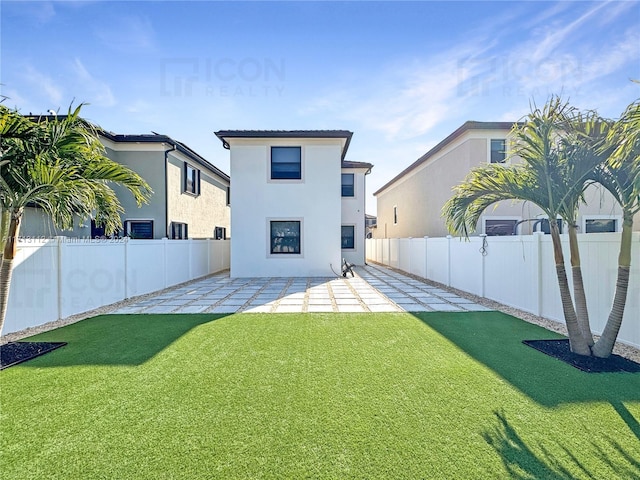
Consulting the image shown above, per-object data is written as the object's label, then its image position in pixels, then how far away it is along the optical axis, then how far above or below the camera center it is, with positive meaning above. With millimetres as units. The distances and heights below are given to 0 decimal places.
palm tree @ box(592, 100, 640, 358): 3836 +543
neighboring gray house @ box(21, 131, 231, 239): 13844 +2533
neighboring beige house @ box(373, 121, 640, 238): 12625 +2445
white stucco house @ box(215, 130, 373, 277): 13461 +1387
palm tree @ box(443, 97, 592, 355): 4480 +892
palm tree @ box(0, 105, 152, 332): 4430 +1014
